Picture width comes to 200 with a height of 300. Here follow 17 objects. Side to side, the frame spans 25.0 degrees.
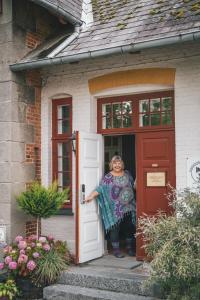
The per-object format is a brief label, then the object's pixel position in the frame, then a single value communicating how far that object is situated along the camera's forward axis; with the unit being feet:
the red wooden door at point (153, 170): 24.80
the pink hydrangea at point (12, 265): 23.03
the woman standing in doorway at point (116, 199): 26.45
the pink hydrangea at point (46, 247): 24.02
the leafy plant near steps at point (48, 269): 23.45
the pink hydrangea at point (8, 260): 23.43
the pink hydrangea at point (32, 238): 24.93
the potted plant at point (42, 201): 25.14
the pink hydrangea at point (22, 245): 24.00
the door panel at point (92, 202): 24.93
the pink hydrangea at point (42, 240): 24.49
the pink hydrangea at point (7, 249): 24.27
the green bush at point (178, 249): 16.92
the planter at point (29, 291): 23.31
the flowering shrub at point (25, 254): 23.27
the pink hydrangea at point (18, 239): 24.69
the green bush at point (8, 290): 22.37
